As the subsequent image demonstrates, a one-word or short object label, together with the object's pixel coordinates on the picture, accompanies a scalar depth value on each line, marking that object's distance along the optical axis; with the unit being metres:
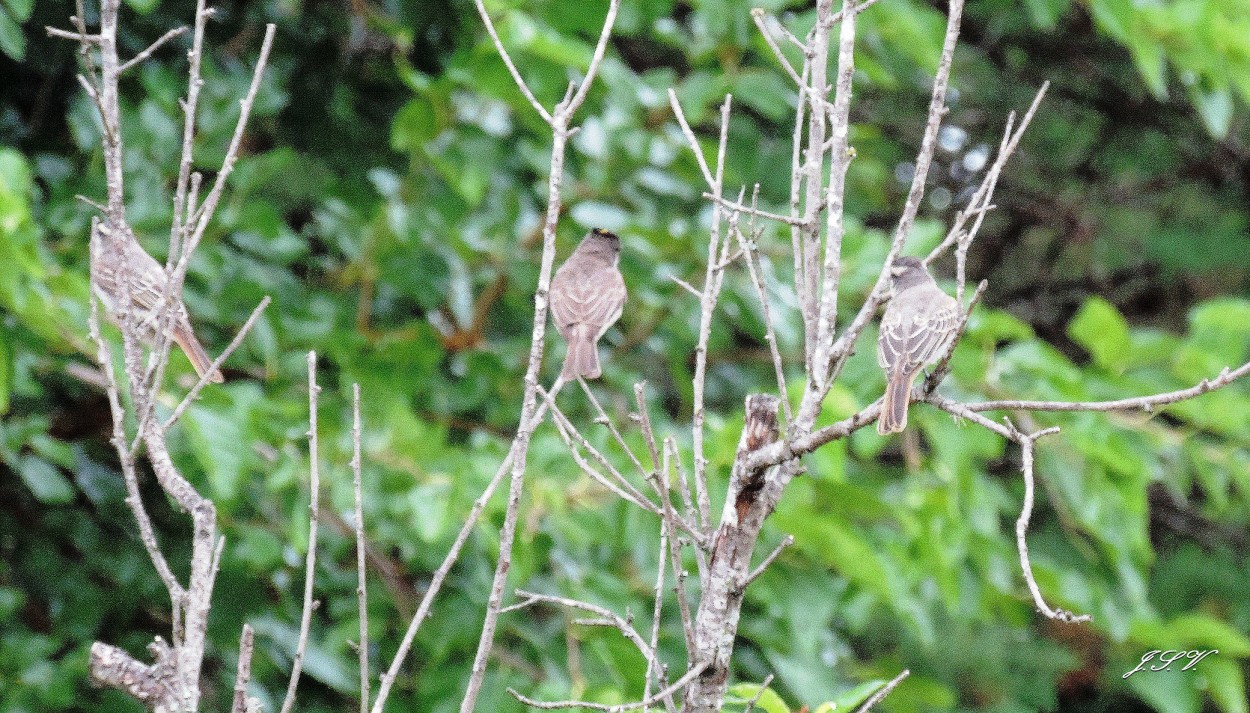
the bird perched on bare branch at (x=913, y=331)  9.04
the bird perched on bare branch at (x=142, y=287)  8.91
